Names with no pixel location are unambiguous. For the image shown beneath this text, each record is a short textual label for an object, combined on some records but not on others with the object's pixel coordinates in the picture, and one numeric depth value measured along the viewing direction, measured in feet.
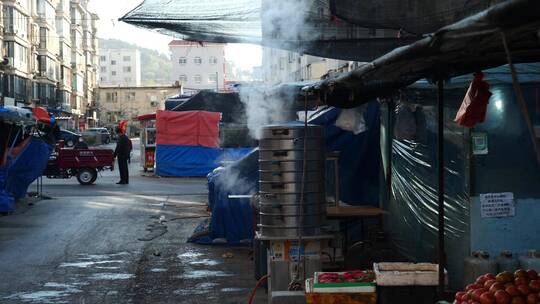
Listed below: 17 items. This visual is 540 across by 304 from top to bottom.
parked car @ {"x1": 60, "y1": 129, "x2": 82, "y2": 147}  170.60
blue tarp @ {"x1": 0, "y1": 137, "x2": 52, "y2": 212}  52.14
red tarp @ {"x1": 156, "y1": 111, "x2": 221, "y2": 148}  78.59
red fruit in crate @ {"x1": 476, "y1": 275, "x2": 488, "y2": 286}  15.87
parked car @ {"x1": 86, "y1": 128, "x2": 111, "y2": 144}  203.41
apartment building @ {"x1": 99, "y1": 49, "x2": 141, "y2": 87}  511.40
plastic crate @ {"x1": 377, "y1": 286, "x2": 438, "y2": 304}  18.58
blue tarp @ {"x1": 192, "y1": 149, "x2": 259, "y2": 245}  33.35
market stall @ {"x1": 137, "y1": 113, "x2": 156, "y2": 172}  90.12
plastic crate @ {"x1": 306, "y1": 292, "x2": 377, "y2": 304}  18.70
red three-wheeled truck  71.20
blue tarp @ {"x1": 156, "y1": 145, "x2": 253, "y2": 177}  81.15
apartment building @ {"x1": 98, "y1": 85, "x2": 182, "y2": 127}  321.52
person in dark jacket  73.77
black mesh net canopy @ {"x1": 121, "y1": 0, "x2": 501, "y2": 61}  25.04
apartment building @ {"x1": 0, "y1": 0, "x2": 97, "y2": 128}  173.37
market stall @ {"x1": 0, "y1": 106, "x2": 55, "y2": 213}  49.06
